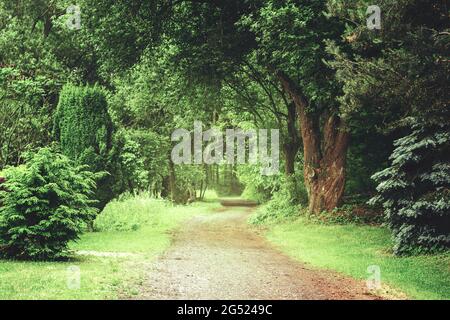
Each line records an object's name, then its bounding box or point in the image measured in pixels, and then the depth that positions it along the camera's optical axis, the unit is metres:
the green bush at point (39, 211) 11.70
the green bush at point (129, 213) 22.30
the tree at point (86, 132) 20.17
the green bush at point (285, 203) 25.84
